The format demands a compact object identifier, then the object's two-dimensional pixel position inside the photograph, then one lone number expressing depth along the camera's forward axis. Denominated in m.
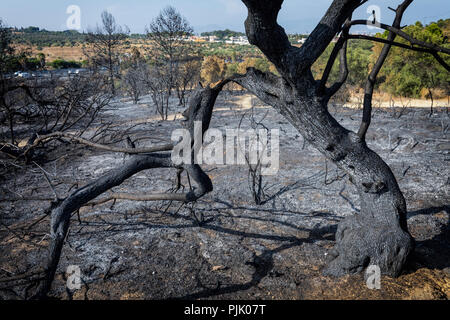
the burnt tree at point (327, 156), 2.14
